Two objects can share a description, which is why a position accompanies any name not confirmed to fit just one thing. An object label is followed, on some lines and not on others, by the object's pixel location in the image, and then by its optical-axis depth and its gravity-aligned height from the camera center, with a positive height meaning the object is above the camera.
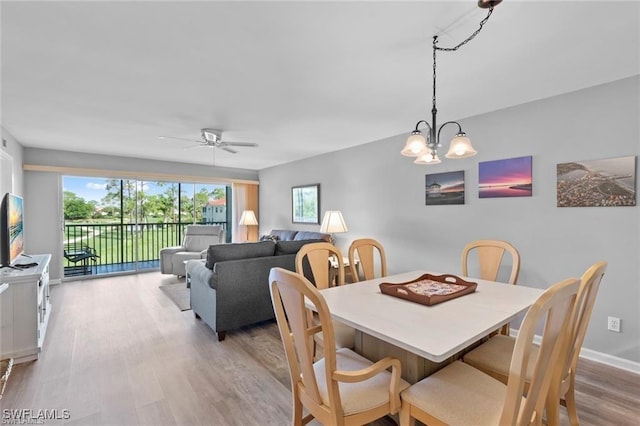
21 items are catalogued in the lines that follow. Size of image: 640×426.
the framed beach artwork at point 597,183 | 2.41 +0.20
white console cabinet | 2.49 -0.89
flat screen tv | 2.68 -0.18
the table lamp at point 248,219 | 6.59 -0.22
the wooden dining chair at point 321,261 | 2.38 -0.42
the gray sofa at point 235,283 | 2.97 -0.76
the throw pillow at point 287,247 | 3.48 -0.45
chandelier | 1.95 +0.42
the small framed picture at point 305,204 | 5.74 +0.09
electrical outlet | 2.48 -0.97
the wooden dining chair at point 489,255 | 2.50 -0.41
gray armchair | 5.46 -0.76
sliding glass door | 5.77 -0.21
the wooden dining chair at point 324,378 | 1.22 -0.75
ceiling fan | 3.93 +0.95
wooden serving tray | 1.74 -0.52
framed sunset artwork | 2.98 +0.30
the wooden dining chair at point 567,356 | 1.34 -0.83
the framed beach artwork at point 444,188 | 3.53 +0.23
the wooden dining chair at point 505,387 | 0.97 -0.80
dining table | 1.25 -0.55
